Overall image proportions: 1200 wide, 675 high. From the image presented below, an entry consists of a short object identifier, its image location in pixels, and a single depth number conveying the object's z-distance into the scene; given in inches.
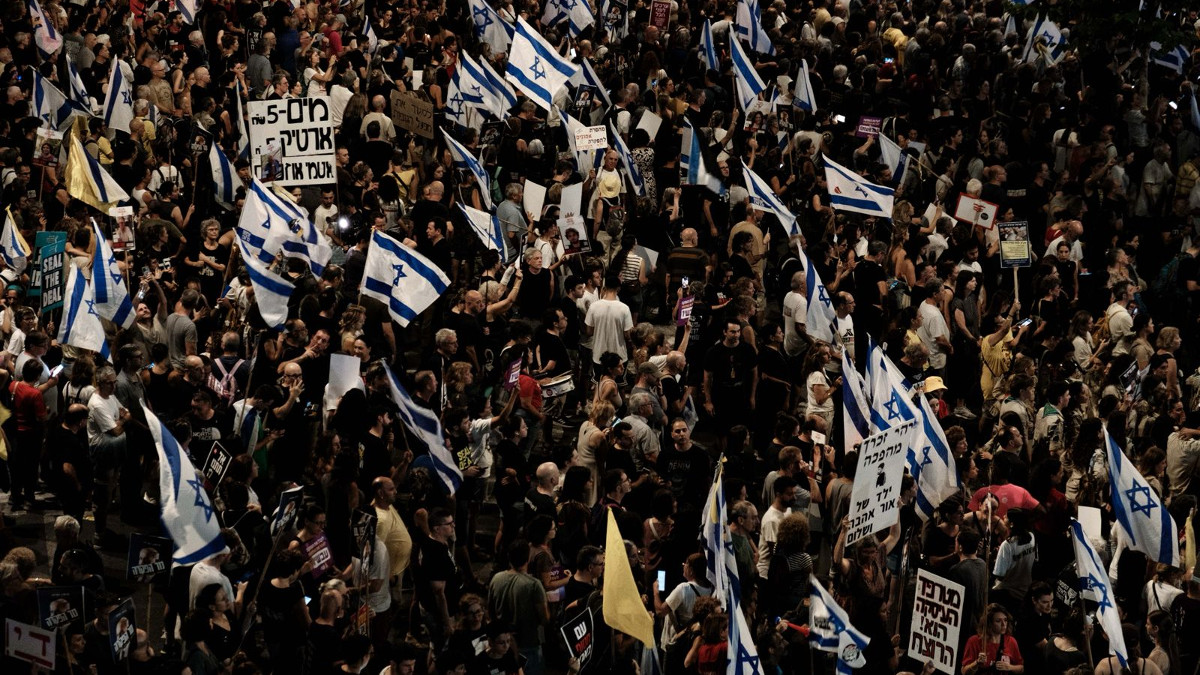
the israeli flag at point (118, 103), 925.2
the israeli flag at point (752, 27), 1163.3
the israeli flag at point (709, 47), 1115.3
